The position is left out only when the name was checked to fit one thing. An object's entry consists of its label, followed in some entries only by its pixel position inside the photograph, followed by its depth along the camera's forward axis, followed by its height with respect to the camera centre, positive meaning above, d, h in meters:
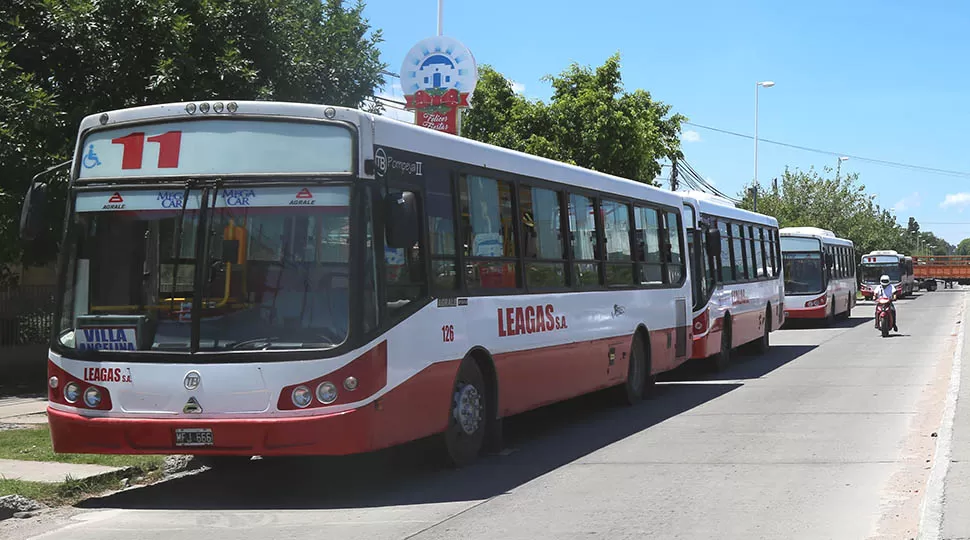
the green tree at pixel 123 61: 16.72 +3.88
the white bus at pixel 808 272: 36.22 +0.45
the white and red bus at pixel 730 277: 19.45 +0.25
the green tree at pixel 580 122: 37.19 +5.71
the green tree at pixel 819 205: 79.31 +5.56
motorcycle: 31.27 -0.83
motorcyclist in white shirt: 31.44 -0.20
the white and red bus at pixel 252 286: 8.62 +0.21
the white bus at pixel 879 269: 65.06 +0.77
